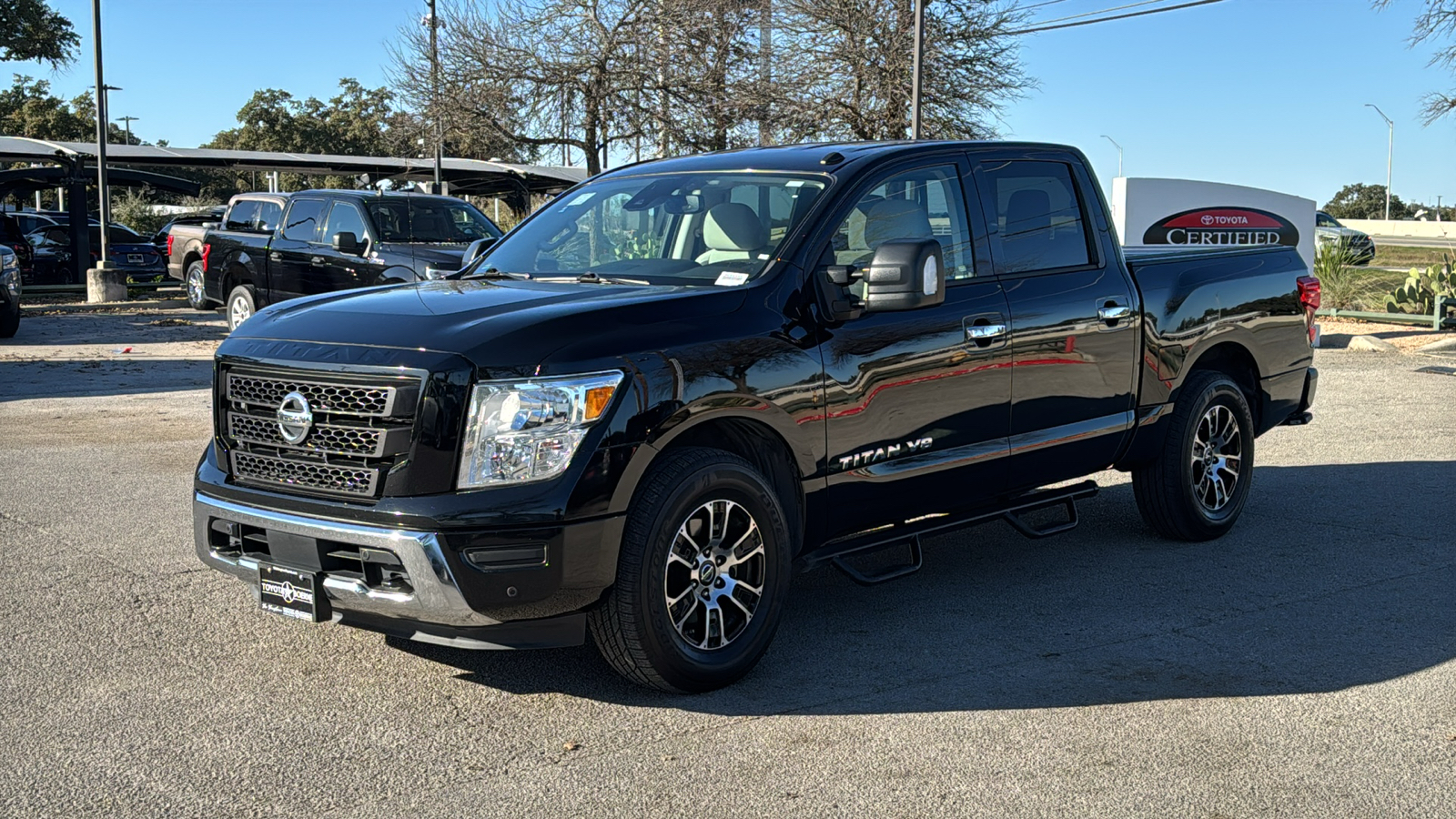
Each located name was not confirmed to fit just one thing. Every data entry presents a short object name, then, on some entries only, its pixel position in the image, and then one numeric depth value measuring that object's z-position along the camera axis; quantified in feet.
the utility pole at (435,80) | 97.06
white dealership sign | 63.82
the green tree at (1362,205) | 306.78
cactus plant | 64.44
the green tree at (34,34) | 132.67
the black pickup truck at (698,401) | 14.52
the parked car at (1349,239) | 77.23
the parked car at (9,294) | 57.57
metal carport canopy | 111.04
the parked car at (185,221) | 98.25
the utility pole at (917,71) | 70.54
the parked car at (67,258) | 91.61
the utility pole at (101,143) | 87.30
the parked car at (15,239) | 88.84
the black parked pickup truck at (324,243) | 49.52
